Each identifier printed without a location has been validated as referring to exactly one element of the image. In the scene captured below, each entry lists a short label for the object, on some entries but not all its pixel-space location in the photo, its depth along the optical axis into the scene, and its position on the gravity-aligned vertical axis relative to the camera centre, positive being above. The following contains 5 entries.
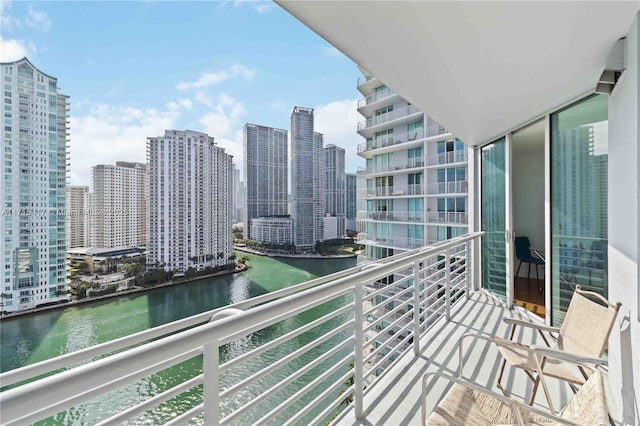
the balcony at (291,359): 0.58 -0.50
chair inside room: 4.69 -0.66
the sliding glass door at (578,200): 2.12 +0.09
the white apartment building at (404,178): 12.80 +1.60
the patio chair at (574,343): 1.53 -0.73
